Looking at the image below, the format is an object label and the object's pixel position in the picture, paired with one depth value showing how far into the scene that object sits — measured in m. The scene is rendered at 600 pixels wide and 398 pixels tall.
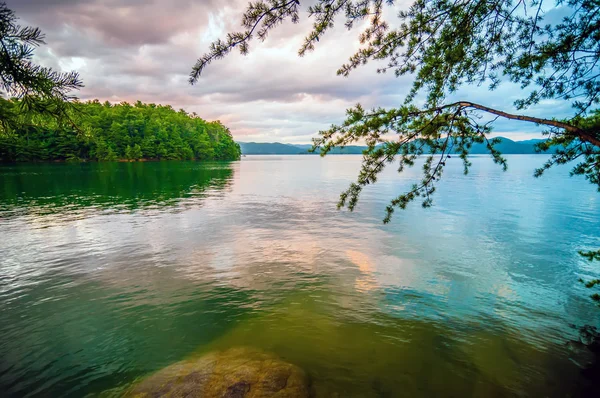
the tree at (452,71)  5.62
